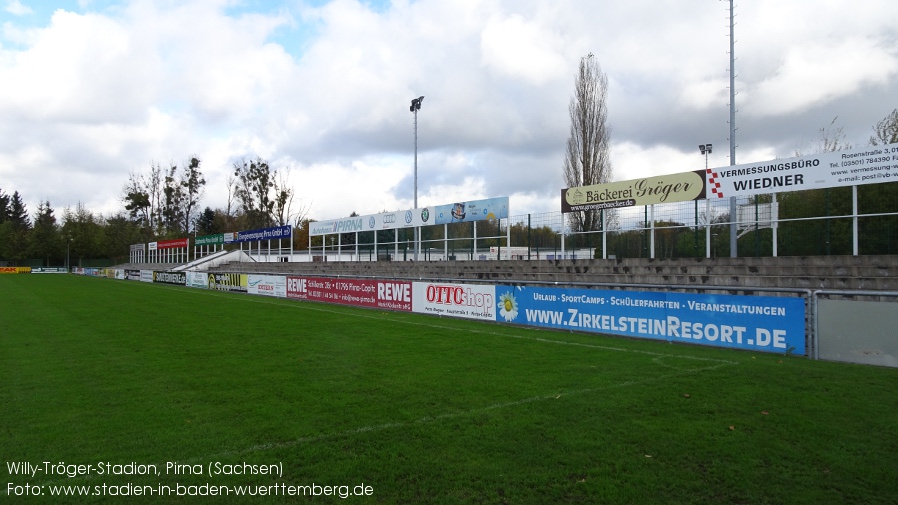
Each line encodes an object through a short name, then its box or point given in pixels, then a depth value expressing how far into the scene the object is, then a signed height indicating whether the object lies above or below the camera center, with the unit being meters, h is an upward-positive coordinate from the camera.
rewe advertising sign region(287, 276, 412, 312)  21.06 -1.30
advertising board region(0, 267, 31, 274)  80.06 -0.80
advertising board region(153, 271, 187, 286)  46.41 -1.27
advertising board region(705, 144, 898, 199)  14.73 +2.47
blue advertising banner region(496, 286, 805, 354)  10.57 -1.28
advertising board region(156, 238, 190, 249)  63.78 +2.34
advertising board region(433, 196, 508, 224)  25.19 +2.39
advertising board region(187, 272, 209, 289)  41.38 -1.30
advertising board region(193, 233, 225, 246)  56.38 +2.44
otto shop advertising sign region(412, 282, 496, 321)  17.03 -1.29
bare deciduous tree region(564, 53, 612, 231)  36.53 +8.14
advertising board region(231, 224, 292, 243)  45.44 +2.47
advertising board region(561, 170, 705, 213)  18.41 +2.42
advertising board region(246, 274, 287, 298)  29.73 -1.28
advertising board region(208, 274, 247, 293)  35.03 -1.29
